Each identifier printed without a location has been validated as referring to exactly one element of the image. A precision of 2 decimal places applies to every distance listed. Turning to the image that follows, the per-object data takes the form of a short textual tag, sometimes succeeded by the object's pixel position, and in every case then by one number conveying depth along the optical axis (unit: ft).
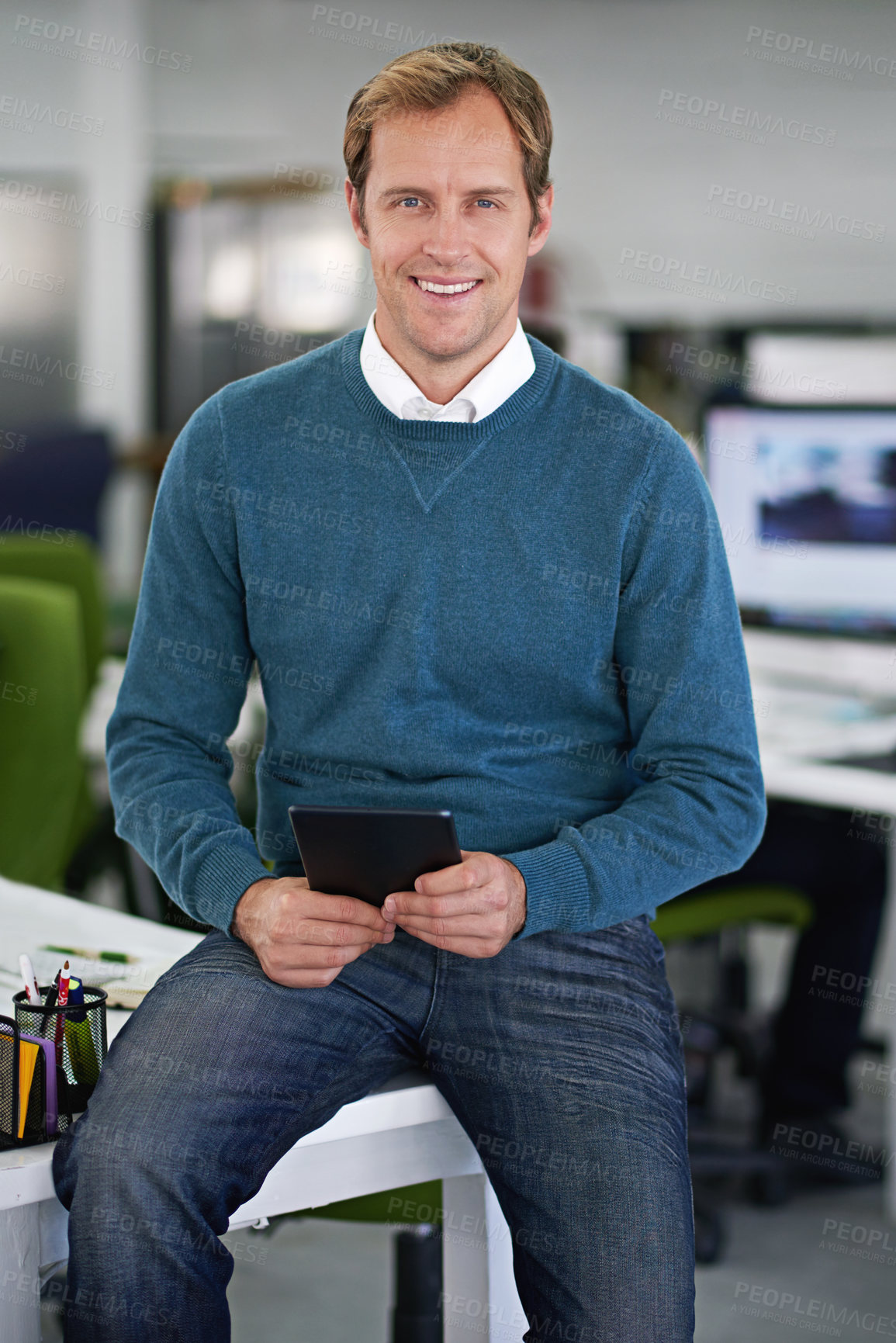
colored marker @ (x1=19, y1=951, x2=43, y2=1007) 8.51
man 8.64
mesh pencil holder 8.42
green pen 9.28
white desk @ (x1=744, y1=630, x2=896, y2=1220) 11.84
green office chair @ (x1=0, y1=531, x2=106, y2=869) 13.05
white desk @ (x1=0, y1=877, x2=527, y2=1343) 8.68
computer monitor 12.94
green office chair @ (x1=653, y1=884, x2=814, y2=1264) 11.68
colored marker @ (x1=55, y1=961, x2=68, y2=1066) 8.49
